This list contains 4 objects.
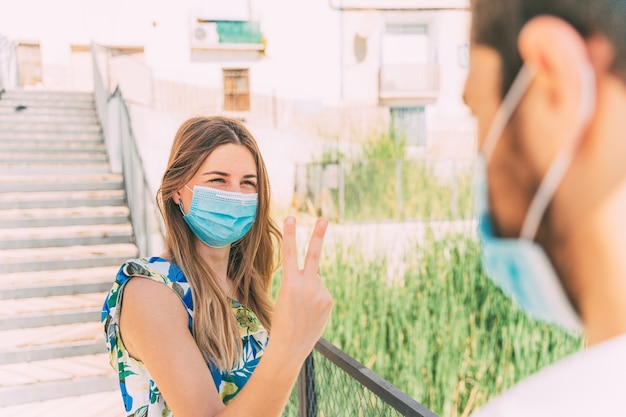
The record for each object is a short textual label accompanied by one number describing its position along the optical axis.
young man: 0.36
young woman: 0.96
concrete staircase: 4.07
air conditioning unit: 17.38
